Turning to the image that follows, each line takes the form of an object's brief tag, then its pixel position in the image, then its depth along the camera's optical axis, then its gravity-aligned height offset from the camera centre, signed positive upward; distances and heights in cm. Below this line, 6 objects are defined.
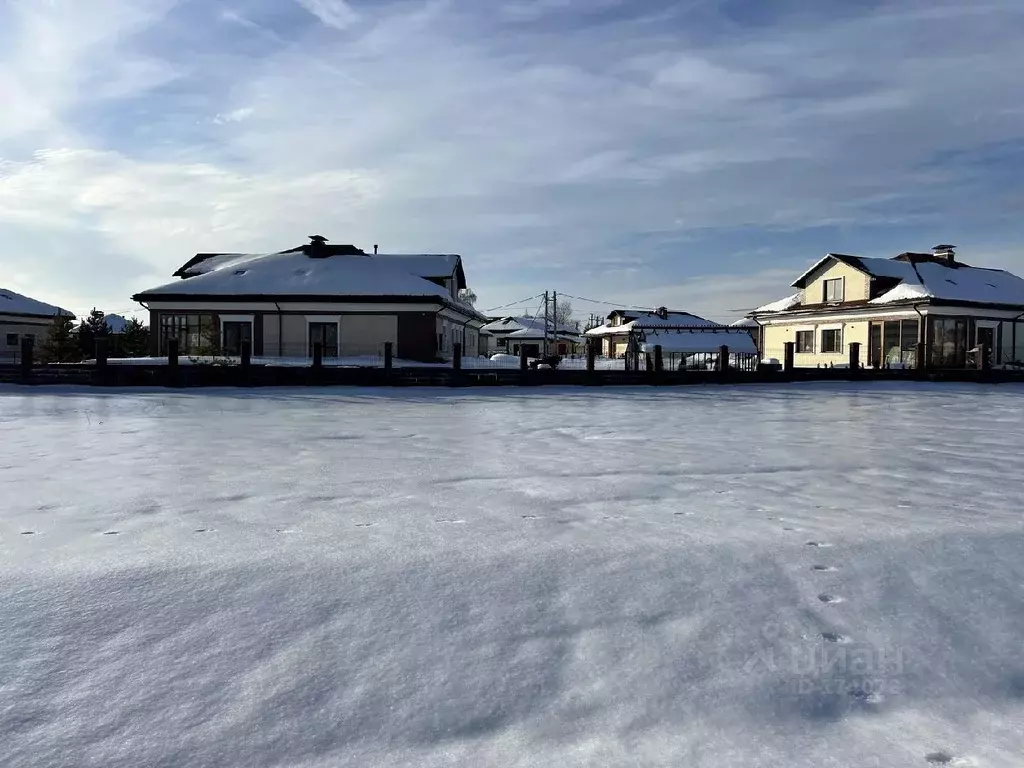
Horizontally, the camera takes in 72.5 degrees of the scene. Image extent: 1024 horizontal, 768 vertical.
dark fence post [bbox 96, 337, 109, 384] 1858 +4
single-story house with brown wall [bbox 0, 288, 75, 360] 4338 +287
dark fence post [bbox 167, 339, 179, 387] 1844 -1
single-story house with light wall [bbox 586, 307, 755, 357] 5369 +277
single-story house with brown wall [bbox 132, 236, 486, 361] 2767 +201
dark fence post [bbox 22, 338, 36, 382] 1856 +12
